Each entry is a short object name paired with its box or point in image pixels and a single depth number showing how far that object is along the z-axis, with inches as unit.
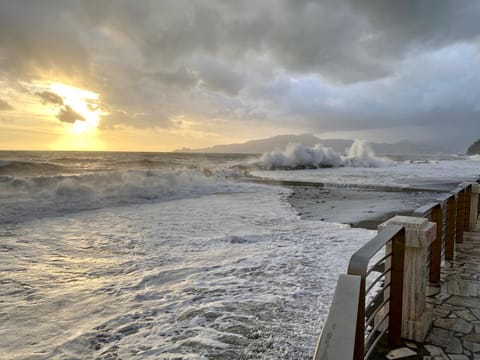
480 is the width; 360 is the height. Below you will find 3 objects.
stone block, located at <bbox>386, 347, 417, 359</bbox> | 113.8
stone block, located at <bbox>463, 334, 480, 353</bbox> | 118.6
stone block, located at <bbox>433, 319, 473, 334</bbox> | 132.0
